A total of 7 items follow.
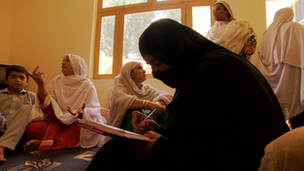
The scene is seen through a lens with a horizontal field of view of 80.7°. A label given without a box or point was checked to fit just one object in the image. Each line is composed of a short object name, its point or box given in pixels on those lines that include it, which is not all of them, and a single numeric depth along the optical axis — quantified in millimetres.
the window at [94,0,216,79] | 3410
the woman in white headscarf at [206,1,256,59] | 1937
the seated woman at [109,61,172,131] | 1656
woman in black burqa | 580
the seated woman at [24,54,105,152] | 1822
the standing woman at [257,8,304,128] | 1760
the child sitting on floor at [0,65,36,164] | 1871
